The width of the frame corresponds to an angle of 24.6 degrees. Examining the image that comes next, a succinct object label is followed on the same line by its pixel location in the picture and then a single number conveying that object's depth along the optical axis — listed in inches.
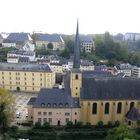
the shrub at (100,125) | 2413.9
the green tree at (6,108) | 2268.7
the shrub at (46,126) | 2345.0
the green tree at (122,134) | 1777.8
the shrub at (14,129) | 2257.1
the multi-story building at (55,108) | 2423.7
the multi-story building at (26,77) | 3540.8
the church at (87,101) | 2428.6
